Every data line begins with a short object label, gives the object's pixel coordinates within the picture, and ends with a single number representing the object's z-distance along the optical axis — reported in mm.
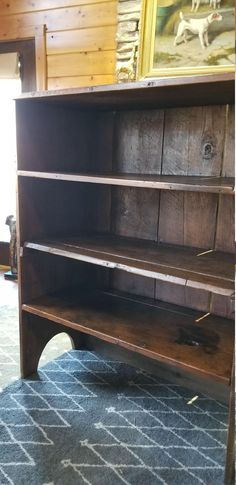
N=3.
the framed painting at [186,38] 2104
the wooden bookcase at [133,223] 1417
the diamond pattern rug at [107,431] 1362
